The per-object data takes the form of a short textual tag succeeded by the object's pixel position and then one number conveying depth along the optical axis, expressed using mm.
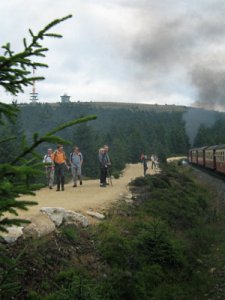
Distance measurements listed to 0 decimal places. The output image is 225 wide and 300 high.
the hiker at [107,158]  20531
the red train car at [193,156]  54756
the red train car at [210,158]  35544
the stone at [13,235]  8688
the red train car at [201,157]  45544
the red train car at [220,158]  29564
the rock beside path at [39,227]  9666
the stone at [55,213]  11175
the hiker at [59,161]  18562
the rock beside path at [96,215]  12820
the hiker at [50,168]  19652
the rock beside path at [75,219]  11602
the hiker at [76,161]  20156
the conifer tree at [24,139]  3818
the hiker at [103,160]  20297
